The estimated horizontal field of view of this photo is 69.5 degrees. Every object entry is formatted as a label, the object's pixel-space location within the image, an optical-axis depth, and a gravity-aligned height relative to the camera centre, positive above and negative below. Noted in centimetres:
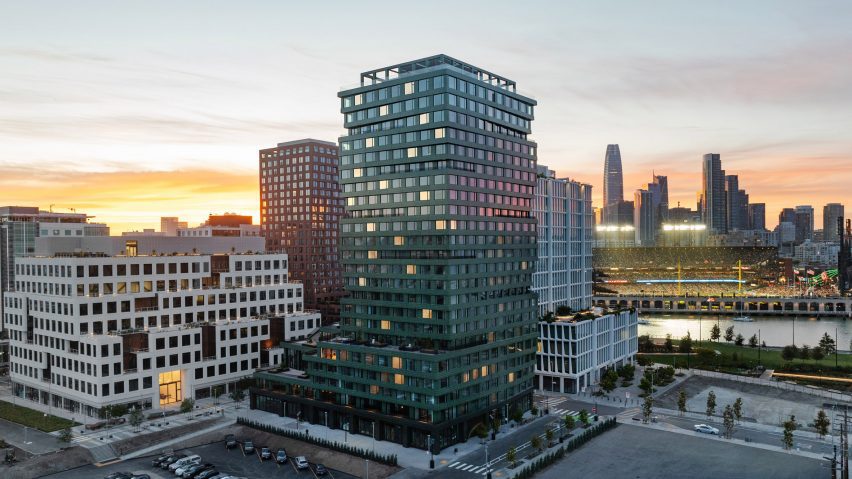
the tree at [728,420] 10044 -3006
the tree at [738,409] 10556 -2964
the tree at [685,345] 17084 -3019
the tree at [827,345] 16538 -2945
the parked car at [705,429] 10375 -3255
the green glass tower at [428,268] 10050 -488
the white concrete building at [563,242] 16738 -106
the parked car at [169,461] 9244 -3314
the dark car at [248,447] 9981 -3345
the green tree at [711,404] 11100 -3009
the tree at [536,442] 9362 -3095
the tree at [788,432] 9306 -2973
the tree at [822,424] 9662 -2956
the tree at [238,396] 12519 -3157
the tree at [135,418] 10562 -3031
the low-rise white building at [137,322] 11831 -1723
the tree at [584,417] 10506 -3061
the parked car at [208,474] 8662 -3282
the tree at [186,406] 11281 -3009
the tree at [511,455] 8777 -3085
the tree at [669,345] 17888 -3136
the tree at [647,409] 10975 -3055
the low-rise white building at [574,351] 13112 -2479
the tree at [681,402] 11456 -3075
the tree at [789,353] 15912 -3020
